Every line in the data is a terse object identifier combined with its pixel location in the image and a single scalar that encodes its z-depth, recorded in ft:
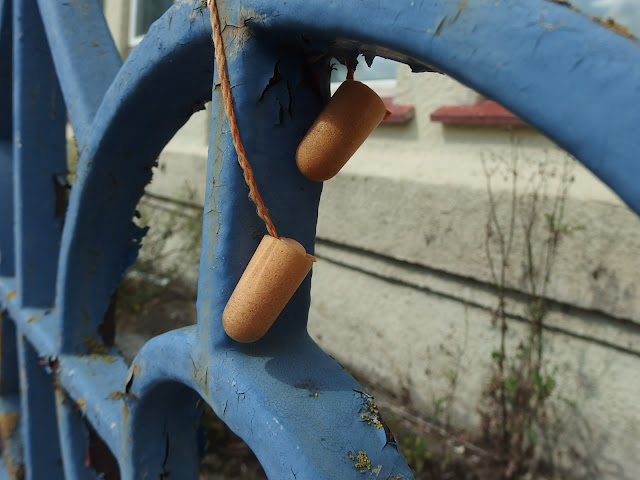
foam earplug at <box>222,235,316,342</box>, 0.33
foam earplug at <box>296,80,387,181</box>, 0.33
